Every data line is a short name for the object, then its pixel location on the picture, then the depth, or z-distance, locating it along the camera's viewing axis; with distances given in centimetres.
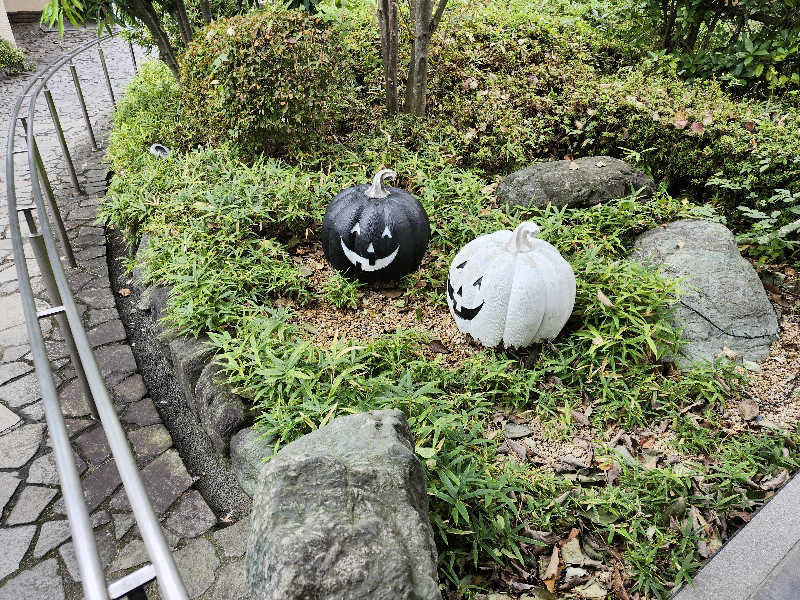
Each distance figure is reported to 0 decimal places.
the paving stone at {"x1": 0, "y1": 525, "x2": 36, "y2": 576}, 270
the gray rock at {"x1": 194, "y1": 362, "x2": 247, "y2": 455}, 295
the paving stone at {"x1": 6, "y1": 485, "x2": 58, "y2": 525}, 292
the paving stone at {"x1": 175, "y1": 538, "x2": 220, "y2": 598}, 263
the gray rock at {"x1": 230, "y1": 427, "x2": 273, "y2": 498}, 275
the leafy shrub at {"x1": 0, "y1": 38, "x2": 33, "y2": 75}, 1098
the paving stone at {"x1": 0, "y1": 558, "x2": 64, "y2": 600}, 258
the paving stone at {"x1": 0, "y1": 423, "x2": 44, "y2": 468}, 322
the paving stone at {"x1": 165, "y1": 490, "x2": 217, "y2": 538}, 289
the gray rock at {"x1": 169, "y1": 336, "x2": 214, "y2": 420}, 329
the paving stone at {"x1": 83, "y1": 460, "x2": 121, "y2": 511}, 302
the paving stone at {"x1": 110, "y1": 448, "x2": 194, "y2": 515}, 301
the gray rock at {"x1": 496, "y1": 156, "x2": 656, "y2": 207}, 446
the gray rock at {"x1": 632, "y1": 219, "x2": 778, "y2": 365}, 353
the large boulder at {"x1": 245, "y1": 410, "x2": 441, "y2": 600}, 168
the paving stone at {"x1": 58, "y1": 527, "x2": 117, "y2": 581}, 271
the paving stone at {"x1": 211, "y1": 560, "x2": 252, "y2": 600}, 258
